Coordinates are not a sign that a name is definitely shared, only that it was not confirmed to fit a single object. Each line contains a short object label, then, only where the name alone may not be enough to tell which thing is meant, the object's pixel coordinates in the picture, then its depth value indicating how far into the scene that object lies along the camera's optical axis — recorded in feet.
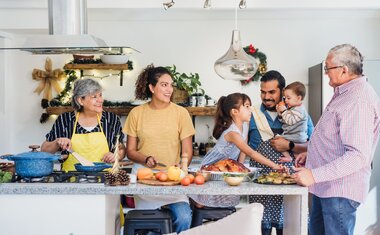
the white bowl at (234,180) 10.51
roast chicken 11.01
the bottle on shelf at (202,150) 20.38
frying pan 11.96
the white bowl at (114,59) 20.12
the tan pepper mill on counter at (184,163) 11.49
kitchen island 10.36
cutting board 10.57
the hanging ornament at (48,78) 20.83
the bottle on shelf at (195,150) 20.16
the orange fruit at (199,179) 10.69
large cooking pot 10.94
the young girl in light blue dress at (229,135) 12.62
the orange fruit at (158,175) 10.77
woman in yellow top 13.66
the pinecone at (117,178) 10.56
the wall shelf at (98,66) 20.31
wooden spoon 12.16
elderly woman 13.67
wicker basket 20.47
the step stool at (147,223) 11.71
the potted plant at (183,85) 20.38
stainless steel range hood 12.55
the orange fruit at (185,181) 10.56
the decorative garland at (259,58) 20.68
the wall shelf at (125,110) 20.16
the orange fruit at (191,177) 10.75
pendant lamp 12.18
